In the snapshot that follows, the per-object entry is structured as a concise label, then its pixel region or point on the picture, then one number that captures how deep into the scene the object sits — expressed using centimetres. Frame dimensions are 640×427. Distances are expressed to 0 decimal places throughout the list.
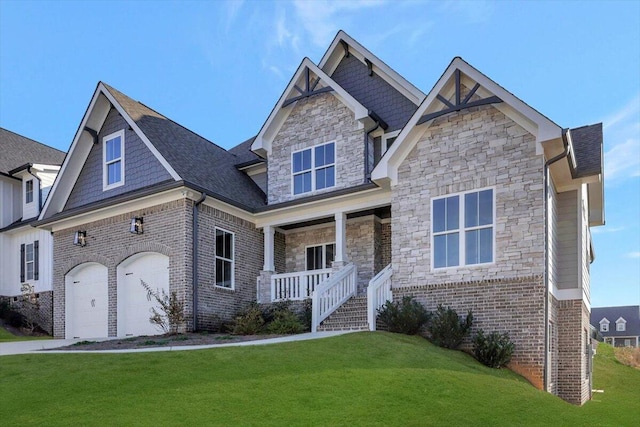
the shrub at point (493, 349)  1281
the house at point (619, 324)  7669
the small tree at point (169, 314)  1572
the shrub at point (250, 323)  1590
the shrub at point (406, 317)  1391
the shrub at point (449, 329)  1343
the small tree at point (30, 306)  2383
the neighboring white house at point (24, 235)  2411
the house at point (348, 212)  1391
